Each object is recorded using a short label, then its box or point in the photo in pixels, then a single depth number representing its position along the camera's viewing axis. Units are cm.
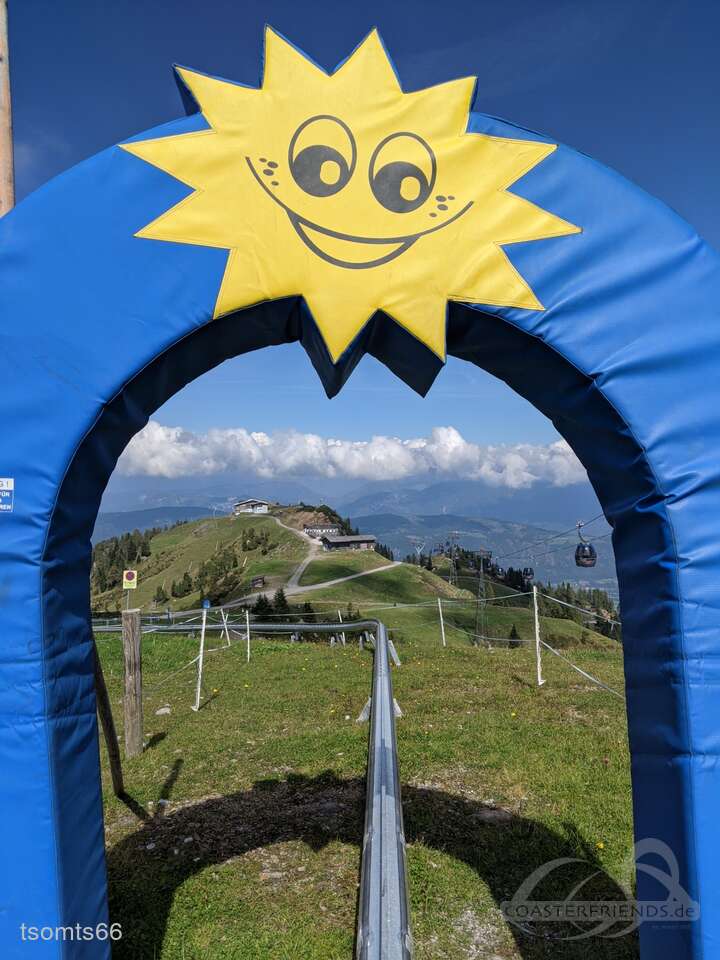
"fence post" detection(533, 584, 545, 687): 1007
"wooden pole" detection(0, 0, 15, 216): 374
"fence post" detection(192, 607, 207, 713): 974
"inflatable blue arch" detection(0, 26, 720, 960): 255
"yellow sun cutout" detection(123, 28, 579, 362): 285
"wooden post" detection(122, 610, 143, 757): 772
